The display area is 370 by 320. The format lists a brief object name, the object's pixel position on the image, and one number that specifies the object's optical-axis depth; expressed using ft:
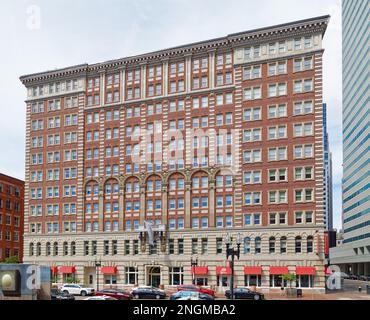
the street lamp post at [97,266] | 247.23
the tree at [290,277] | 215.92
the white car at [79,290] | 210.59
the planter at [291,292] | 202.33
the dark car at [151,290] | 165.34
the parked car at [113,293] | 159.22
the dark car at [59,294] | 156.76
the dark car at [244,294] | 166.30
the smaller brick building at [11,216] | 310.04
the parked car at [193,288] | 183.68
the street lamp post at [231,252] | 146.74
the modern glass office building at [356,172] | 275.80
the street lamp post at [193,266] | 240.32
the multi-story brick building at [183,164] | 232.12
